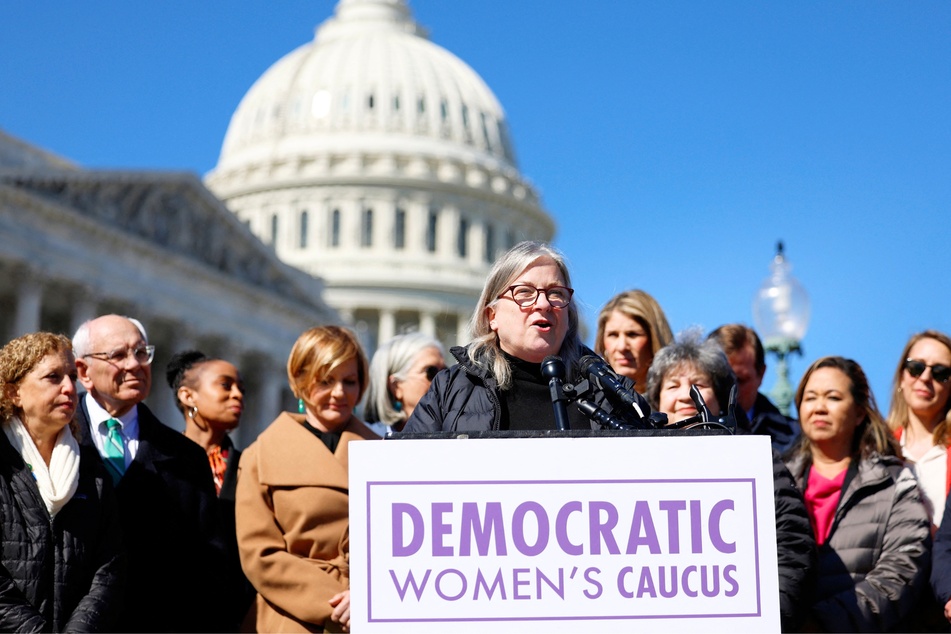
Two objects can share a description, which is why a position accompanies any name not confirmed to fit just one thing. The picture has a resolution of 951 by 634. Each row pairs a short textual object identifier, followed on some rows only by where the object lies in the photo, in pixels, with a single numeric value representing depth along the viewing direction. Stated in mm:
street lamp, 13992
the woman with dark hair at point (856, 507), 6430
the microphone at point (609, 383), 4273
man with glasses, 6773
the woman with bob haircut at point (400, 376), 8000
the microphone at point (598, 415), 4238
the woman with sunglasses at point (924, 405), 7211
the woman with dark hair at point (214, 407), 7969
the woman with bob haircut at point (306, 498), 6117
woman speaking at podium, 4805
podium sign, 3768
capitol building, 81500
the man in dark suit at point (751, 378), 8188
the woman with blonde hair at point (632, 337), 7578
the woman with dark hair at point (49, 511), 5715
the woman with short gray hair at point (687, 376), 6297
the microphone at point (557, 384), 4297
